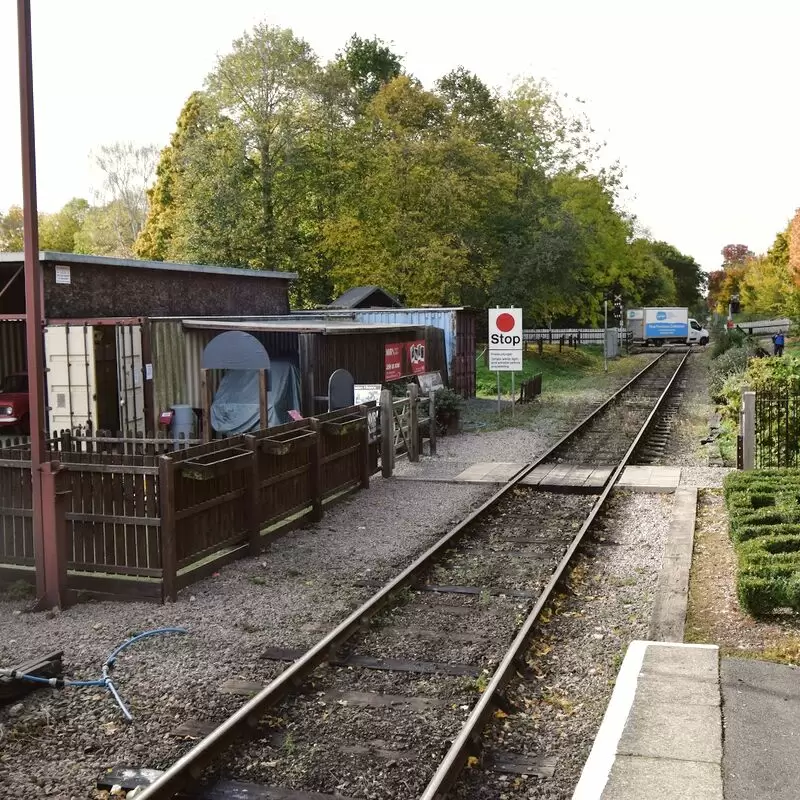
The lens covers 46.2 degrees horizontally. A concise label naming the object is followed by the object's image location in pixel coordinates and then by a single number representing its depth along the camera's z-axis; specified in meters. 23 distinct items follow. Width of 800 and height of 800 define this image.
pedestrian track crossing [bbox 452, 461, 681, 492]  15.27
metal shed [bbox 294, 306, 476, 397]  28.53
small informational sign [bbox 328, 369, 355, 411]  18.48
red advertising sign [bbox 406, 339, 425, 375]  25.28
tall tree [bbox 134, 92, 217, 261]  43.72
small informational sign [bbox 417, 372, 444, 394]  22.47
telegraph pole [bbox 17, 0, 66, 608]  8.55
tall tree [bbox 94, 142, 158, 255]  67.06
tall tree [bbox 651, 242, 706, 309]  107.90
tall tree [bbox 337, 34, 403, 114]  66.56
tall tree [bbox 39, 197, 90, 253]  79.88
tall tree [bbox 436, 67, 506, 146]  46.38
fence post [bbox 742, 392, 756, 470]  15.06
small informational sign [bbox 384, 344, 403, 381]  23.64
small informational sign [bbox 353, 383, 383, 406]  18.38
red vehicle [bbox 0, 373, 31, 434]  20.75
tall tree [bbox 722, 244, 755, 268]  137.62
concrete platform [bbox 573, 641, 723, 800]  5.21
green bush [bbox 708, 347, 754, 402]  29.69
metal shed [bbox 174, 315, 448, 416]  19.58
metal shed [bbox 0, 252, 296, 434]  18.17
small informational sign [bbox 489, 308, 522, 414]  24.34
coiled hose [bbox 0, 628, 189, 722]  6.59
